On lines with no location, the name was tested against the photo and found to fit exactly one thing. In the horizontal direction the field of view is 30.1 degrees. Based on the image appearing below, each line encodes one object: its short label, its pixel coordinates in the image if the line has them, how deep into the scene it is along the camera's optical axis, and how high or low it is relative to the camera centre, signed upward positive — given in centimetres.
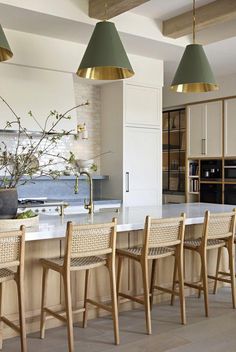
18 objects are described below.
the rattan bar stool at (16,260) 266 -49
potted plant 310 -4
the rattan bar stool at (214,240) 374 -53
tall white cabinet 612 +57
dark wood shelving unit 822 +57
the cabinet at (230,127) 711 +88
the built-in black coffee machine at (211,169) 741 +19
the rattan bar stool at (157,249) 329 -55
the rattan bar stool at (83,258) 288 -55
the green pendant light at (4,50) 311 +99
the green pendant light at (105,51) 340 +102
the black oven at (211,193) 739 -21
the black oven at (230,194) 710 -22
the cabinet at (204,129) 738 +89
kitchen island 322 -74
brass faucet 397 -24
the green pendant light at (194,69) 385 +99
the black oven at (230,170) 715 +18
